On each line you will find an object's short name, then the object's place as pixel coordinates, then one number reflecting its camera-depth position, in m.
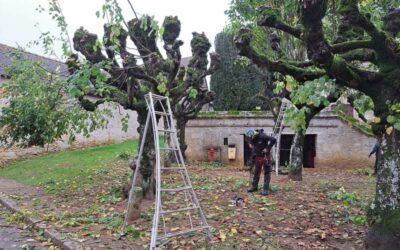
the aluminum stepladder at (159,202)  5.30
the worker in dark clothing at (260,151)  9.26
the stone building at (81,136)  18.45
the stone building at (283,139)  17.14
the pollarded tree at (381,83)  4.60
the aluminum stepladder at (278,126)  13.42
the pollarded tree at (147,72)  7.96
